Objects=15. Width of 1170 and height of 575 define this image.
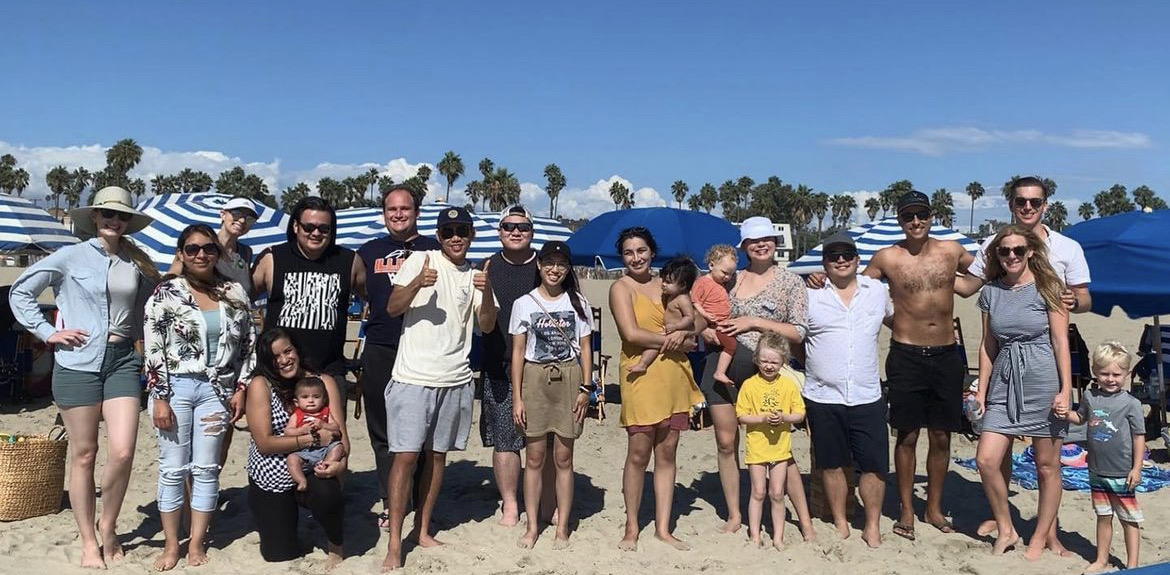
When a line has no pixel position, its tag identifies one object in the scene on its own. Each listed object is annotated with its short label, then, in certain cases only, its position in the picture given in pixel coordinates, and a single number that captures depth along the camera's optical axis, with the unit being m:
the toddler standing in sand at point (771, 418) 4.50
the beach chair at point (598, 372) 7.86
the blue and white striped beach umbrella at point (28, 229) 8.55
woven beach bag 4.66
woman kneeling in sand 4.07
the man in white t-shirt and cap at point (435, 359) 4.14
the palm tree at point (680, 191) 104.19
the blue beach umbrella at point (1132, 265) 6.65
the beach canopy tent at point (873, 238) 10.90
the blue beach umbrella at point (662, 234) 8.76
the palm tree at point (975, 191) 105.88
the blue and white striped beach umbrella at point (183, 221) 8.75
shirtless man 4.70
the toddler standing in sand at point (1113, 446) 4.06
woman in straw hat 3.92
